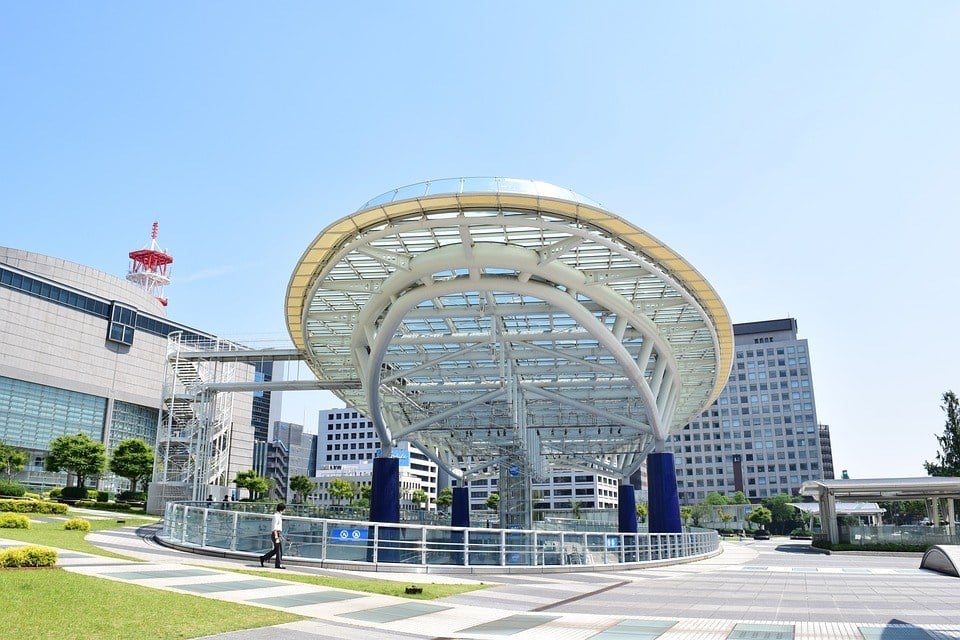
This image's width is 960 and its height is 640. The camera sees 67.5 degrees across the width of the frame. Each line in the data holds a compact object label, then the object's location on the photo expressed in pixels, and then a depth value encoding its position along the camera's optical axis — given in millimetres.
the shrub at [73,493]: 45812
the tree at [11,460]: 50903
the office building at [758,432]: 145375
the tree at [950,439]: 70750
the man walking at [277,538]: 15188
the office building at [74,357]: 62625
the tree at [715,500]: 121562
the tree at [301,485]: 99000
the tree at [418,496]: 123844
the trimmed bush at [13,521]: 18156
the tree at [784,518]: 113312
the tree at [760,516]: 98375
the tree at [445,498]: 115025
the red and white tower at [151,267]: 104312
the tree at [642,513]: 112325
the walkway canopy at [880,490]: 39969
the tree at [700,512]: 115250
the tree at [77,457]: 51250
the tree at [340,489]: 109188
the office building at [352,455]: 132125
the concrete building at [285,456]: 135300
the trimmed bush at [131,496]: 54659
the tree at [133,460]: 56031
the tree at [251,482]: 71938
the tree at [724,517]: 104200
